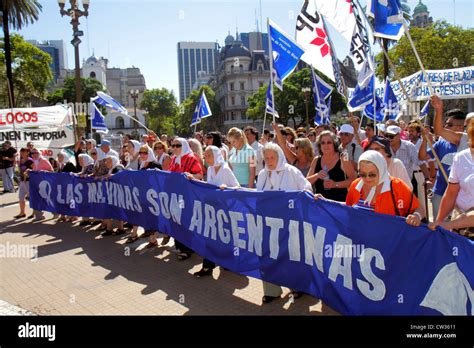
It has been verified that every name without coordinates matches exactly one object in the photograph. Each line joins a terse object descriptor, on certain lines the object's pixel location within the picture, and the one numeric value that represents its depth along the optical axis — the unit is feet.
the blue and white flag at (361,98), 32.53
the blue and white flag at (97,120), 44.78
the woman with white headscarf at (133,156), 27.76
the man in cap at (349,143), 21.33
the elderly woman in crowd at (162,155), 26.23
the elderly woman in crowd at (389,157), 13.58
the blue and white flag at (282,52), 22.21
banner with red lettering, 53.57
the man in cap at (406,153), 19.49
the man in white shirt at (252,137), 23.93
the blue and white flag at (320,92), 34.53
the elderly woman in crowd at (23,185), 34.73
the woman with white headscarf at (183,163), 21.06
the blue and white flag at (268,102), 29.95
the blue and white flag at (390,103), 38.75
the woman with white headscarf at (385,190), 11.34
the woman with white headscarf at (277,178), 15.07
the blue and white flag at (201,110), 42.57
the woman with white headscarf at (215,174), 18.28
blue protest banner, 9.73
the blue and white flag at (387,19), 16.98
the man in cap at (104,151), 28.07
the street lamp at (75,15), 44.09
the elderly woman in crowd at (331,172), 15.96
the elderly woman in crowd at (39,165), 33.90
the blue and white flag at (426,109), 41.05
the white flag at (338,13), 19.99
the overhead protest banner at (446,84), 48.67
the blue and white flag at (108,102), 36.24
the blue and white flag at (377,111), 37.40
